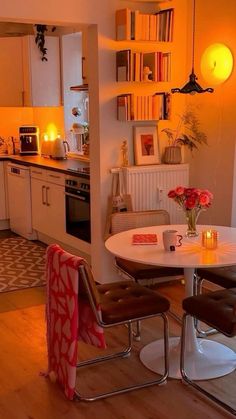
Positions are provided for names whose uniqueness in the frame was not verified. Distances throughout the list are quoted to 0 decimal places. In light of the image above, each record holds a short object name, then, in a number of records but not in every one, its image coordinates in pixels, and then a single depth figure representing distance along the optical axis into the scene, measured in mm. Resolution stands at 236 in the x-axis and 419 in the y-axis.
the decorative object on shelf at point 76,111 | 6049
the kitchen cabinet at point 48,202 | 5191
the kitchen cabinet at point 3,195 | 6367
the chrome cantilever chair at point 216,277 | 3307
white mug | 2961
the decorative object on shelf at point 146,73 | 4164
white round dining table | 2813
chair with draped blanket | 2631
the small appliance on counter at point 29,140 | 6488
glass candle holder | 3004
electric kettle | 5953
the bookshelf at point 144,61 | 4051
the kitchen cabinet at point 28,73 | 5980
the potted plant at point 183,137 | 4473
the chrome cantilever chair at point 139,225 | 3400
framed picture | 4359
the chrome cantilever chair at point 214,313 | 2612
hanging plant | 5840
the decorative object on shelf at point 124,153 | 4316
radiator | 4312
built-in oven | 4680
